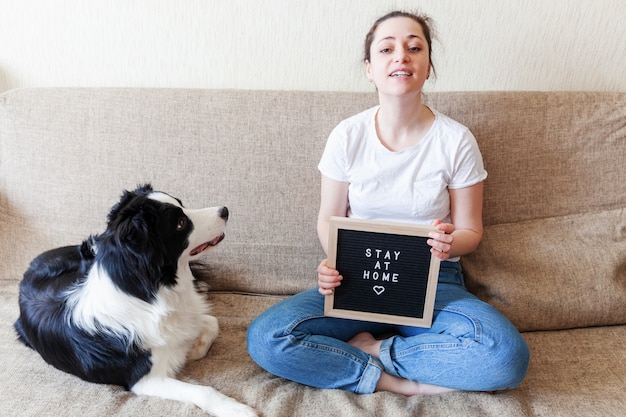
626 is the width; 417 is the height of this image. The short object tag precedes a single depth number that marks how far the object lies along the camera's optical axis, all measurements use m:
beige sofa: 1.70
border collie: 1.36
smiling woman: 1.40
